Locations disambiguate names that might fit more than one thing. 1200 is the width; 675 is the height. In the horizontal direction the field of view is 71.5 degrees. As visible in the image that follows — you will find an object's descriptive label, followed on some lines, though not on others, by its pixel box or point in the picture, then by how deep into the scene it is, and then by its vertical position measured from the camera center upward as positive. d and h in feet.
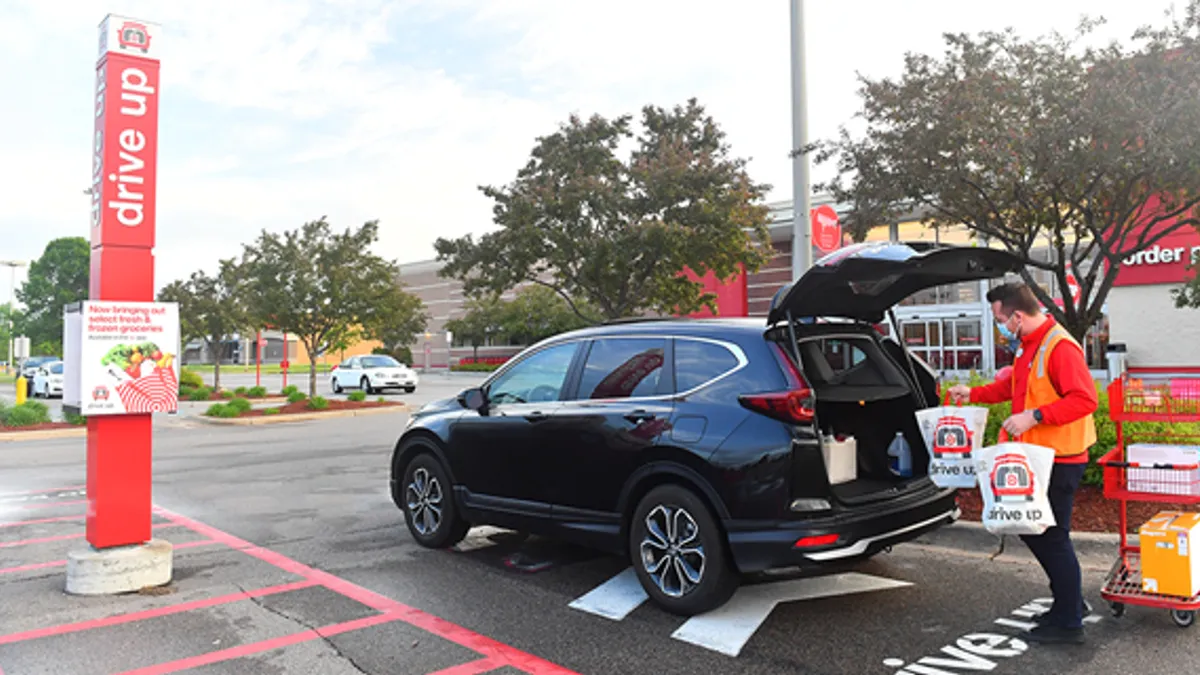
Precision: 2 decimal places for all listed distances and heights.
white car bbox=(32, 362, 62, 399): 104.88 -1.92
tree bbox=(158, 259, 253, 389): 94.22 +6.94
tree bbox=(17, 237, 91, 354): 201.67 +19.40
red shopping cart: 14.34 -2.14
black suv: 14.85 -1.48
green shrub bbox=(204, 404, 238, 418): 67.10 -3.72
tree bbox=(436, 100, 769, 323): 54.85 +9.62
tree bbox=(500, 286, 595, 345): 166.40 +9.74
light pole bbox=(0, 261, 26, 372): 141.77 +14.92
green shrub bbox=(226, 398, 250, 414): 67.97 -3.32
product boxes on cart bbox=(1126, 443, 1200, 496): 14.33 -2.01
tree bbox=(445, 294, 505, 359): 176.24 +8.87
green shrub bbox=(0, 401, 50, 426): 59.41 -3.50
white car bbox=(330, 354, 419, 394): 103.35 -1.45
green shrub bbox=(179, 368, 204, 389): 93.15 -1.70
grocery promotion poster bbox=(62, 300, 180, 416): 17.44 +0.17
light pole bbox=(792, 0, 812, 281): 30.45 +7.31
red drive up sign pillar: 17.74 +3.10
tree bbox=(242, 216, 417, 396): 73.36 +7.27
